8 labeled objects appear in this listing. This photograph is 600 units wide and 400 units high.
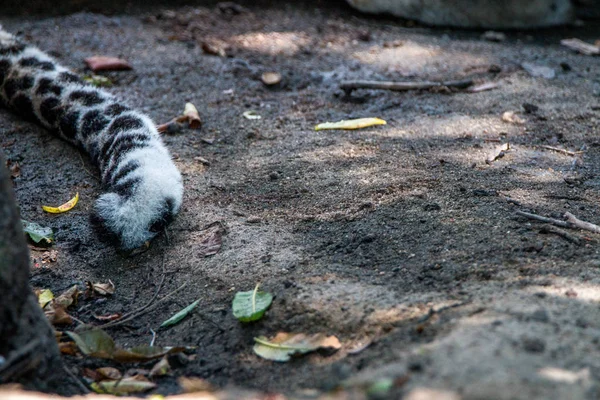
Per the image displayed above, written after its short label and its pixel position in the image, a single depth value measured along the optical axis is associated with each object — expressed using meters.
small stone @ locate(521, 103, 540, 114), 9.25
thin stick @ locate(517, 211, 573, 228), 5.90
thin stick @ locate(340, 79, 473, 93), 10.03
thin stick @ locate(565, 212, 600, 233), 5.89
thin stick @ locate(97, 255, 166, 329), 5.49
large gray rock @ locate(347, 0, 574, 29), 13.55
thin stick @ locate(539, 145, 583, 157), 7.95
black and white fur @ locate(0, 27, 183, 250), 6.23
